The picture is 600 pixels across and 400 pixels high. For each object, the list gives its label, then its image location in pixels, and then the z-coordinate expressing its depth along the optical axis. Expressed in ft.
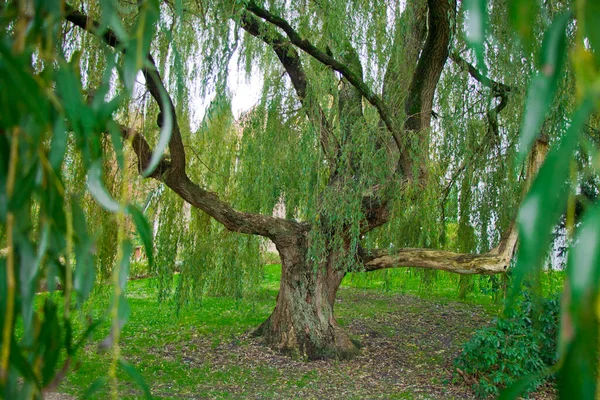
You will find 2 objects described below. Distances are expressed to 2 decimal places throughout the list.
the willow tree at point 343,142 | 14.88
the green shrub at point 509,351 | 14.58
